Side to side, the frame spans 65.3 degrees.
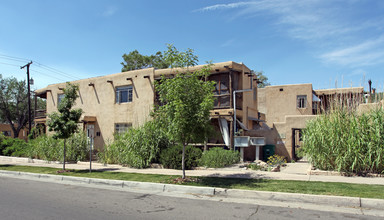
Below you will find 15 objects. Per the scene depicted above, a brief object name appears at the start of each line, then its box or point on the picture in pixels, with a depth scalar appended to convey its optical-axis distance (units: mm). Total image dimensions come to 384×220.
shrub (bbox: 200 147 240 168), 13882
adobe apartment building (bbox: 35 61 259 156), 17625
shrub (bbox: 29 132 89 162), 18266
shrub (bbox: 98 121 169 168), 14836
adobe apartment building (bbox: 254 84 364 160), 25762
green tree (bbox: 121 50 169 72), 42750
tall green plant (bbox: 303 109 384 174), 10164
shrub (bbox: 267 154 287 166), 14511
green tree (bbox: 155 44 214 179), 9883
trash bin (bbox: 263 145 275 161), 17888
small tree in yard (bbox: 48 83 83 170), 14016
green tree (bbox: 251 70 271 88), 48512
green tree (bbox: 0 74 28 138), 42500
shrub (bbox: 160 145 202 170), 13938
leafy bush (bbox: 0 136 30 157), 21597
